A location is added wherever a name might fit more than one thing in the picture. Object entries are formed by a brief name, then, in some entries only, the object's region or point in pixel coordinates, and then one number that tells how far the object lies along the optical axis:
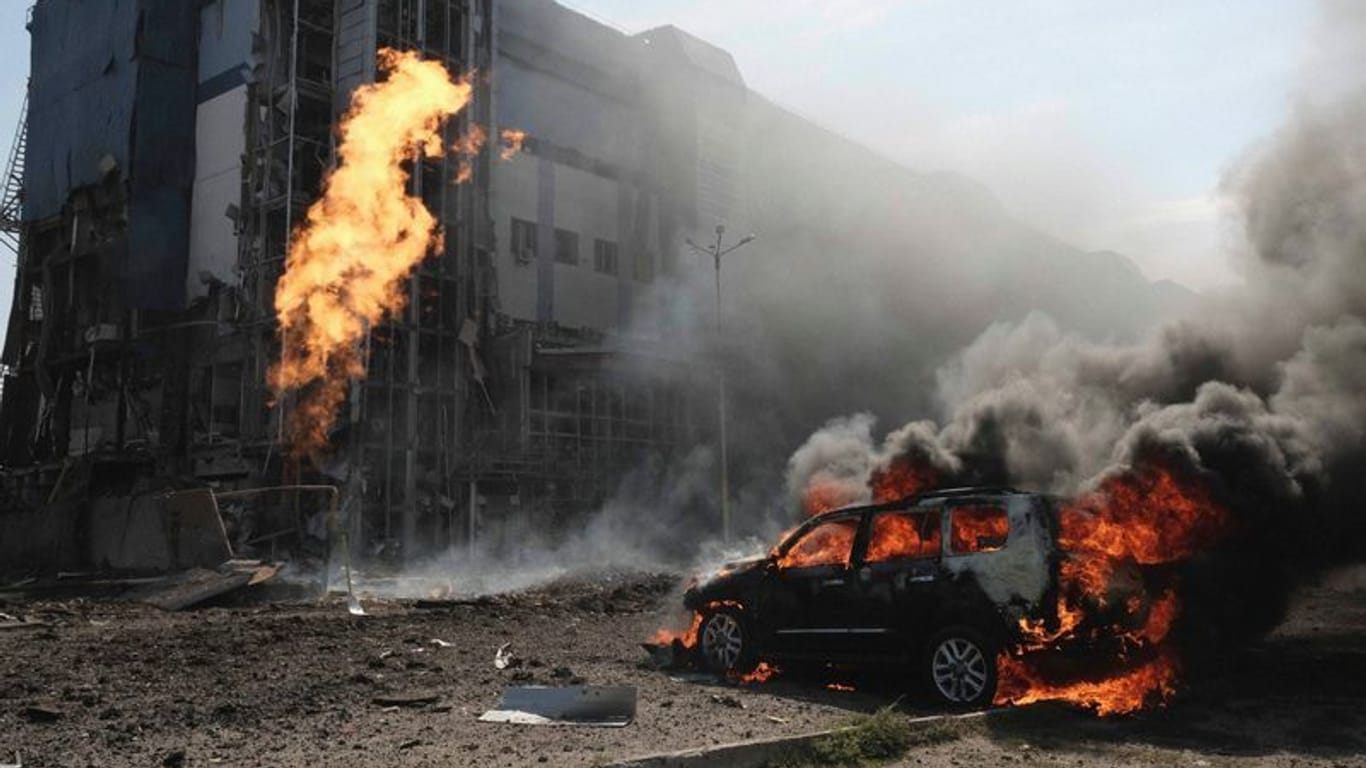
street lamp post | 30.87
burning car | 8.58
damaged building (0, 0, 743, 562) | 32.06
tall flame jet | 29.83
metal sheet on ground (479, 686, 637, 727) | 7.88
